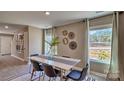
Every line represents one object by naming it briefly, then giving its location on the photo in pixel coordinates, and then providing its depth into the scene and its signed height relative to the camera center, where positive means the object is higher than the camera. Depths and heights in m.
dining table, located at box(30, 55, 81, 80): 1.54 -0.41
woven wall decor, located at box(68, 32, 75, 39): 3.04 +0.44
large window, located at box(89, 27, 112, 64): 2.34 +0.04
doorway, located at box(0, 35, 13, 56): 5.99 +0.14
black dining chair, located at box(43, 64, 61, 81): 1.59 -0.55
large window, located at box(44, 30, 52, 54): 3.97 +0.48
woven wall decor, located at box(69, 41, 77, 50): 3.04 +0.02
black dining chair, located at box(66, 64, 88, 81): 1.50 -0.65
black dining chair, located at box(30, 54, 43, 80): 1.97 -0.55
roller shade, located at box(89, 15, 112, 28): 2.26 +0.78
